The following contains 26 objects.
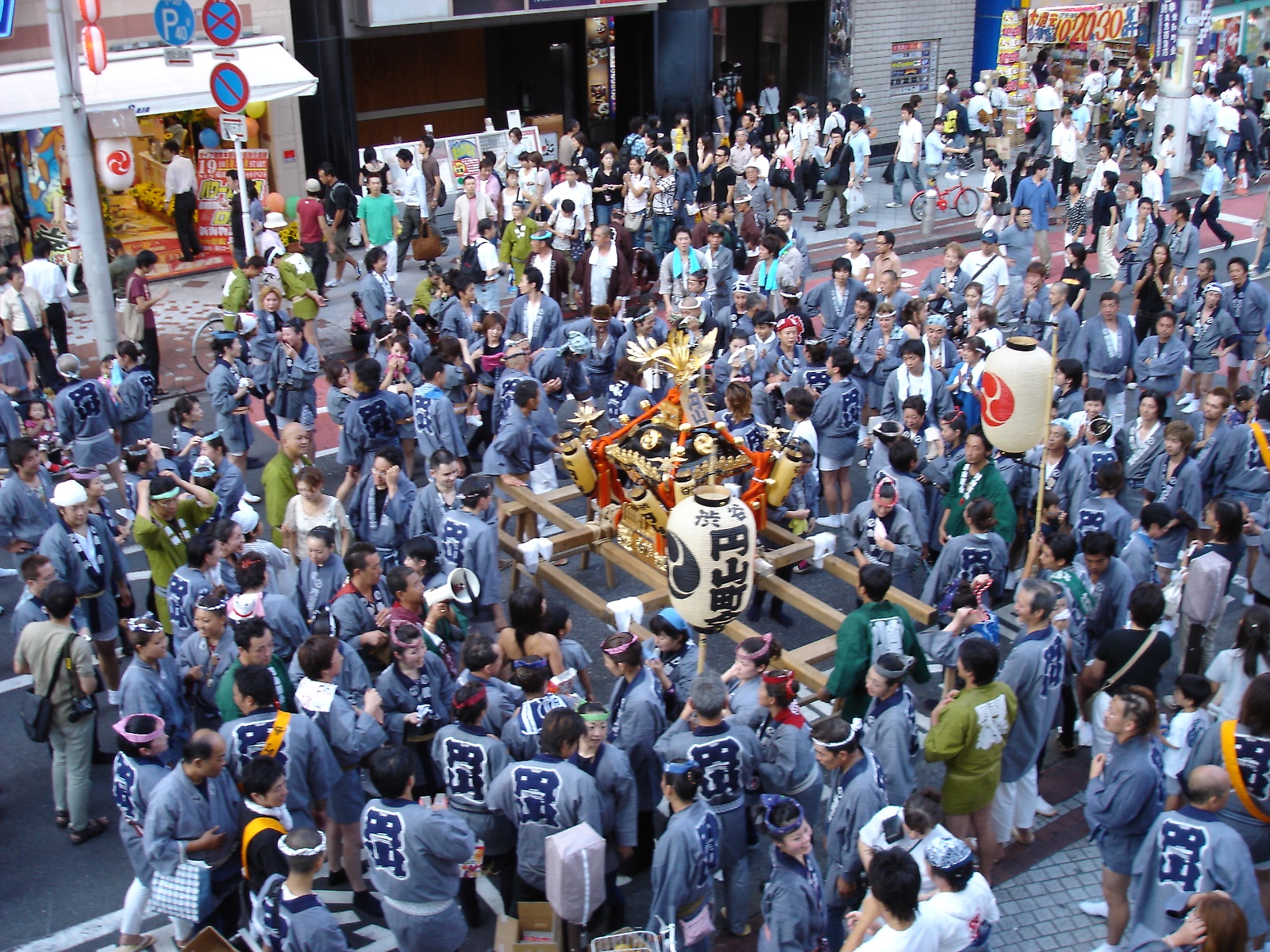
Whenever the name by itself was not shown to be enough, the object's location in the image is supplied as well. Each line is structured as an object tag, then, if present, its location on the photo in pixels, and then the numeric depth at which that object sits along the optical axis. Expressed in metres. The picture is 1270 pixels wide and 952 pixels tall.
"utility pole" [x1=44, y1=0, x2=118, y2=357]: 12.68
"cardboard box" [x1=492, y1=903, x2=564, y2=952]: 6.43
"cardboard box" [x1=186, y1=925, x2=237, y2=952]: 5.67
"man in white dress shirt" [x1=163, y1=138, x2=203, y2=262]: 18.58
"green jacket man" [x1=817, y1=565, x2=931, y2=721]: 7.30
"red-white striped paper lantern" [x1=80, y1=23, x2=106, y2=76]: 14.47
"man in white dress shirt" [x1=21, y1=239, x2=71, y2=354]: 14.20
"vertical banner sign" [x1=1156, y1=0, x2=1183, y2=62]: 22.39
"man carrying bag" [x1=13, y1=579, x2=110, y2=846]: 7.44
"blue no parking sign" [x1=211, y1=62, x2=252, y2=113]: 14.14
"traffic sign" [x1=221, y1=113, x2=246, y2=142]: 14.69
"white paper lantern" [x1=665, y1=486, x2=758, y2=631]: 7.25
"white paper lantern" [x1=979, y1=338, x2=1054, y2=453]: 8.50
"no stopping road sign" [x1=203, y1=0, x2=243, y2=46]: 14.20
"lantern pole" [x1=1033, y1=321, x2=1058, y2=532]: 8.54
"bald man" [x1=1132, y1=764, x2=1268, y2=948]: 5.70
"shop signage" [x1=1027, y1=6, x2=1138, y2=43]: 29.31
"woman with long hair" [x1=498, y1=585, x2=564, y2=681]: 7.36
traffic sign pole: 14.57
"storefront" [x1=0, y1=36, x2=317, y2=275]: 16.72
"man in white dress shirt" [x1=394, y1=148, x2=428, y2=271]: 18.47
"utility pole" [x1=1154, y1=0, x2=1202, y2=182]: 22.25
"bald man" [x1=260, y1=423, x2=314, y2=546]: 9.36
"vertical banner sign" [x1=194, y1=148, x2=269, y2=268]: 19.38
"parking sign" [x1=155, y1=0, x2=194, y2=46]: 14.93
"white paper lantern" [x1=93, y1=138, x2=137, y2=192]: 13.43
